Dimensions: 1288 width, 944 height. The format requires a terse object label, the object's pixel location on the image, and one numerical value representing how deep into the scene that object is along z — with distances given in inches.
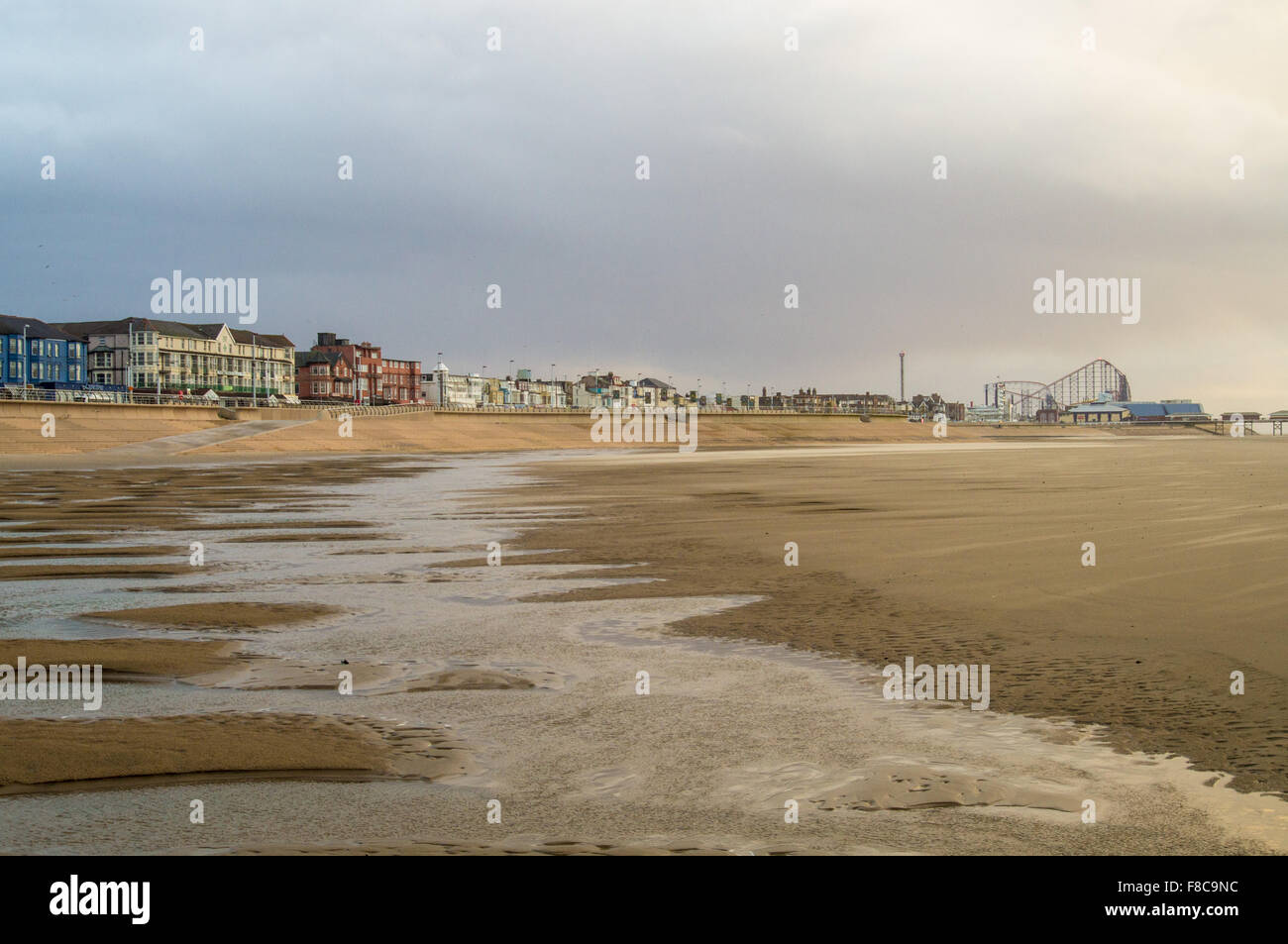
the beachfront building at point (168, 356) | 5989.2
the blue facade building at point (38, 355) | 5428.2
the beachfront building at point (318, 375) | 7736.2
